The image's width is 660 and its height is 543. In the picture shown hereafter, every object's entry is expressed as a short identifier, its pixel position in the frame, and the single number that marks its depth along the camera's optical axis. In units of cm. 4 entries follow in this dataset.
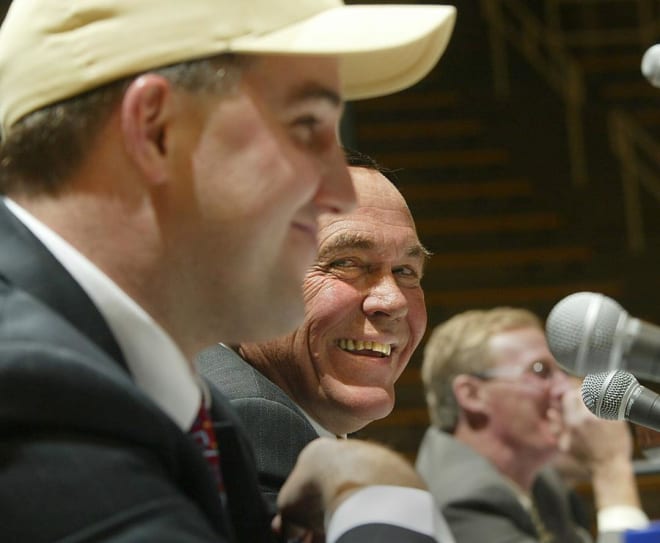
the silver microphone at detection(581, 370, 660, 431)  232
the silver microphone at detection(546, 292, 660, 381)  225
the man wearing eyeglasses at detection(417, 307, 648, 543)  381
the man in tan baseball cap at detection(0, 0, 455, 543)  212
